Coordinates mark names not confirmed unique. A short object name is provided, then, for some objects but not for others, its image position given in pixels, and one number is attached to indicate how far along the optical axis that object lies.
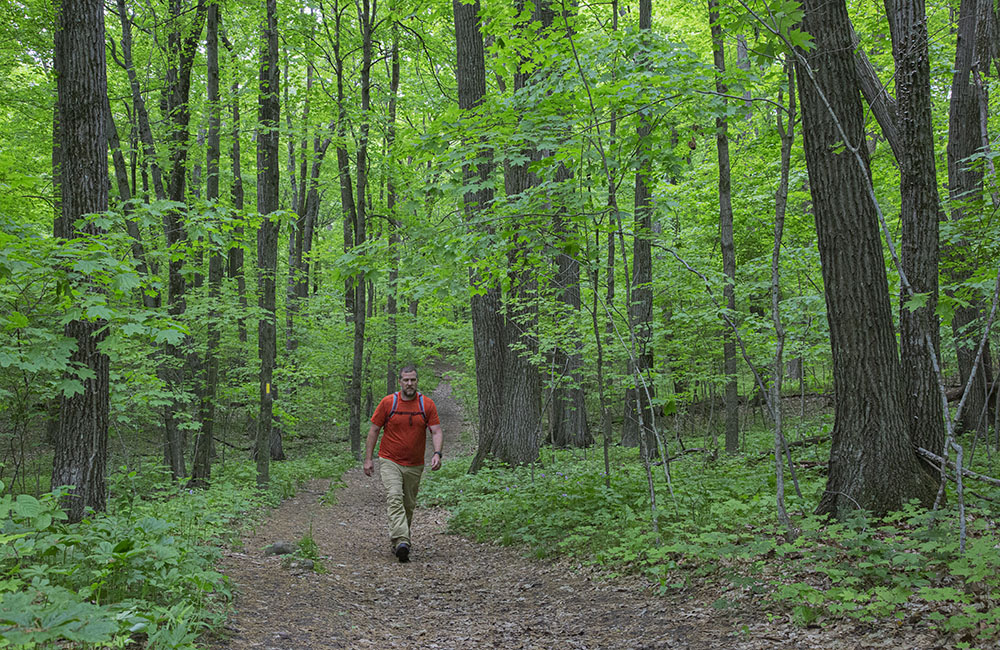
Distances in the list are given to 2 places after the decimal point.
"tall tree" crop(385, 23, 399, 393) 7.36
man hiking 6.75
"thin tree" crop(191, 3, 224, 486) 10.27
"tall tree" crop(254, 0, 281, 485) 9.97
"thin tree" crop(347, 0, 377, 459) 13.40
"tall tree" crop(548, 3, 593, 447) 11.27
